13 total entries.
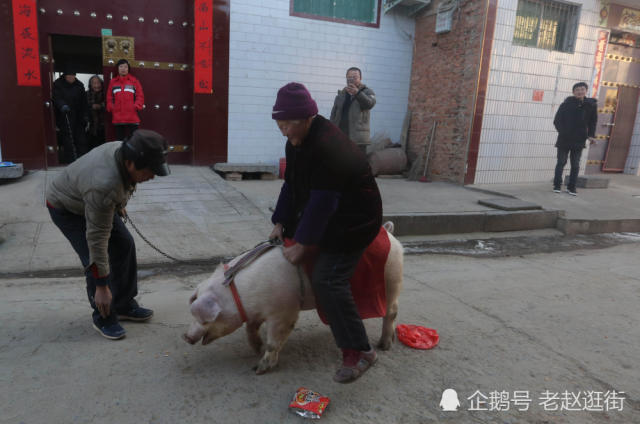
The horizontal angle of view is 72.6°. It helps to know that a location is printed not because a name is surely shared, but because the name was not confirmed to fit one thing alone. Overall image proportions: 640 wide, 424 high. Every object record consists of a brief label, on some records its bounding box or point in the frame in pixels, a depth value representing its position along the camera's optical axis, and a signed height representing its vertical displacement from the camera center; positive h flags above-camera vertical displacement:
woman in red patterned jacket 7.09 -0.02
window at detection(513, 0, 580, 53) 8.42 +1.96
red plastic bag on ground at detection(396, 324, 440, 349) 2.85 -1.44
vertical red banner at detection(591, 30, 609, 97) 9.20 +1.56
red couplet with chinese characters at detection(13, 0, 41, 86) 6.64 +0.73
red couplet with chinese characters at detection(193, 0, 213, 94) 7.55 +0.94
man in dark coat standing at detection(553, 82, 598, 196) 7.82 +0.06
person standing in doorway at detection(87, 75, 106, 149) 7.62 -0.16
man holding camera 5.77 +0.05
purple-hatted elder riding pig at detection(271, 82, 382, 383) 2.20 -0.50
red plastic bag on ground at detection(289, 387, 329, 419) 2.10 -1.41
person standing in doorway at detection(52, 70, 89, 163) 7.17 -0.31
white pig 2.36 -1.04
